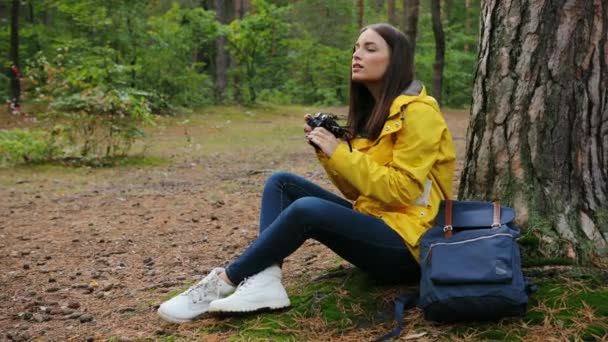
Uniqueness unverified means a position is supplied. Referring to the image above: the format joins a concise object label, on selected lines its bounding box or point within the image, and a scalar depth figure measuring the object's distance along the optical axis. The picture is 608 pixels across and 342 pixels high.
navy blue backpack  2.42
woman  2.73
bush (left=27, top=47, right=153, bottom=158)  9.58
